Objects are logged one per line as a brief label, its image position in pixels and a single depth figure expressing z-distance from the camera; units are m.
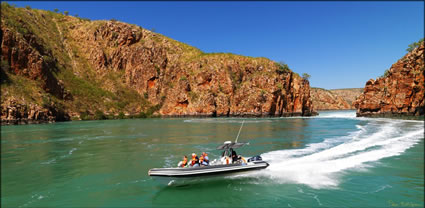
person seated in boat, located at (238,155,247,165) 17.79
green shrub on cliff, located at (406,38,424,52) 80.97
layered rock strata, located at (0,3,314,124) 85.31
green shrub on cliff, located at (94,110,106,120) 92.61
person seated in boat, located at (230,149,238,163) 17.96
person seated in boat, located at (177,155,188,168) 16.50
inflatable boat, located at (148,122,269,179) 15.28
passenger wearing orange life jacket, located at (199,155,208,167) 16.57
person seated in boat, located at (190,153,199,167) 16.45
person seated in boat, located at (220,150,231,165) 17.27
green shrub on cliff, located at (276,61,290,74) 115.91
